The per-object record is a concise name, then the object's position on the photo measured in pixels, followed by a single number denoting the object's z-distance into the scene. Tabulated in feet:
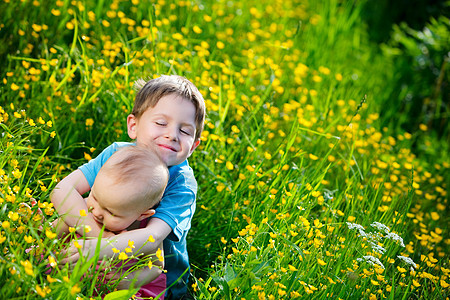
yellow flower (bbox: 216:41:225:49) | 12.61
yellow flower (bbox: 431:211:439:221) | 10.54
